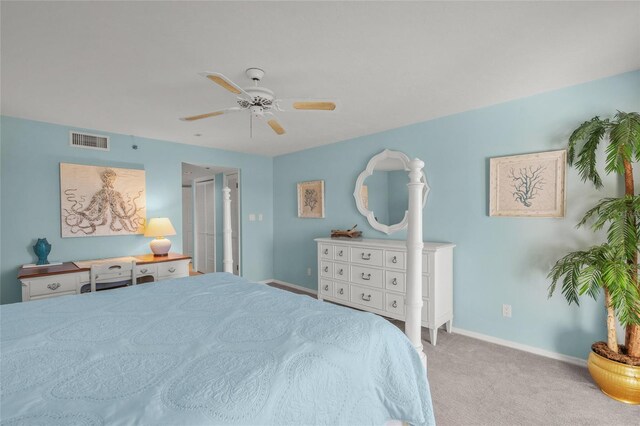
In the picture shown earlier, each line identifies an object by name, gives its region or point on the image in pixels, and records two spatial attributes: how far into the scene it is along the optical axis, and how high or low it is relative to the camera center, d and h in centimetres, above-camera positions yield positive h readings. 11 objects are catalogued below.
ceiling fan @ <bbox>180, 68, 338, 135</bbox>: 195 +76
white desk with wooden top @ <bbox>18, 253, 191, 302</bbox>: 274 -64
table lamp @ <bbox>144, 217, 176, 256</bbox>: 369 -25
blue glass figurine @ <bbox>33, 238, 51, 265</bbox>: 312 -38
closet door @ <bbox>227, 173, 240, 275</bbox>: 511 -9
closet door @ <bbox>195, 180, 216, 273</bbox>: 579 -30
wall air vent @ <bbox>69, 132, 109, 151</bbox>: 344 +88
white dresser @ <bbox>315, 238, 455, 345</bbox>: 288 -74
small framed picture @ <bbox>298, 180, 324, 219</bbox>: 457 +18
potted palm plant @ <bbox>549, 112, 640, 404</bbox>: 191 -41
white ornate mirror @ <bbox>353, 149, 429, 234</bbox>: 363 +24
